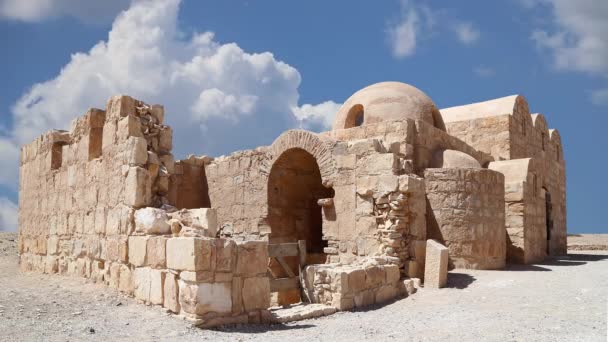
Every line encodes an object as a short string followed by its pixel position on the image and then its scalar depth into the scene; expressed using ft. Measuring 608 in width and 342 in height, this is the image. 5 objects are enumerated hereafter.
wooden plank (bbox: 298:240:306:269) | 26.35
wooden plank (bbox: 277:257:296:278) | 27.30
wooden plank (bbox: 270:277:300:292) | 24.19
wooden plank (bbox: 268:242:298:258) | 25.46
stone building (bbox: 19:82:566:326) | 19.30
